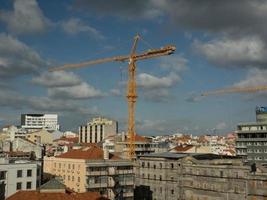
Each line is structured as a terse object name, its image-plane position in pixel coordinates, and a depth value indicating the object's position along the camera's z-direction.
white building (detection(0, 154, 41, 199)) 83.31
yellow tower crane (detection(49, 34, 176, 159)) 142.88
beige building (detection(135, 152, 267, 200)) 86.38
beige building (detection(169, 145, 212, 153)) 156.75
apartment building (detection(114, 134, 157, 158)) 152.60
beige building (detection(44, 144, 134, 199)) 96.95
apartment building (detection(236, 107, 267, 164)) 139.75
